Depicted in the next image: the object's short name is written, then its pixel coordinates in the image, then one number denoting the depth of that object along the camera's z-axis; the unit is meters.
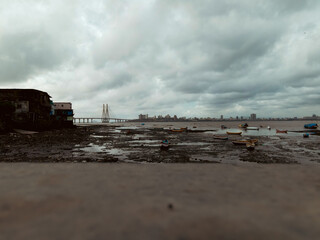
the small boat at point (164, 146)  21.67
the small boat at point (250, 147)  21.66
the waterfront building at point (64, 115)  68.03
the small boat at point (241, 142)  26.05
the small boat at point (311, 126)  72.06
